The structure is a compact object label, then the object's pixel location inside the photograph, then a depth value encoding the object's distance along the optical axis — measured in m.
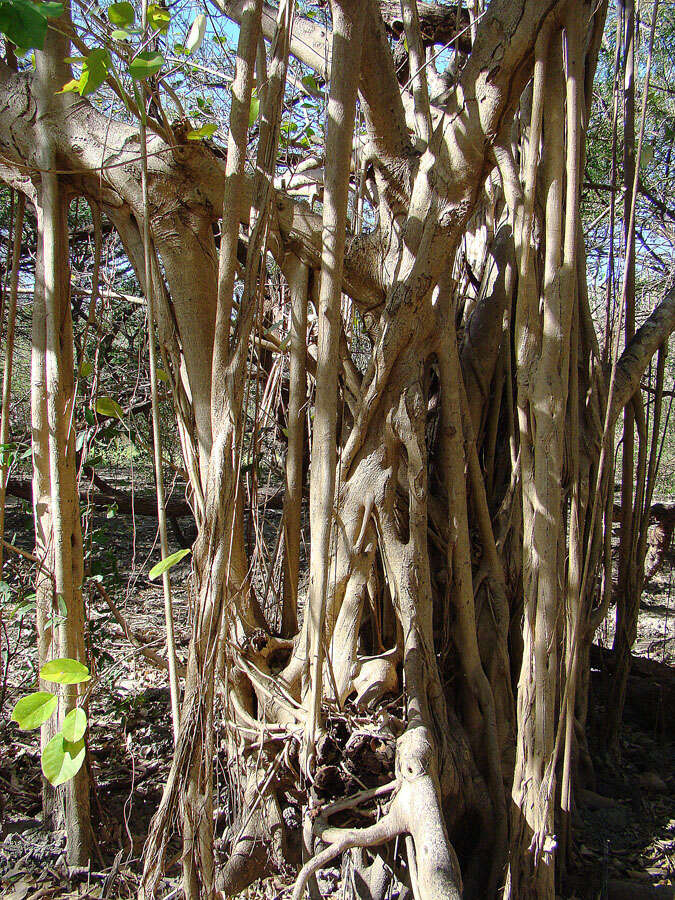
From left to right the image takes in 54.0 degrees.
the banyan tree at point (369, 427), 1.28
